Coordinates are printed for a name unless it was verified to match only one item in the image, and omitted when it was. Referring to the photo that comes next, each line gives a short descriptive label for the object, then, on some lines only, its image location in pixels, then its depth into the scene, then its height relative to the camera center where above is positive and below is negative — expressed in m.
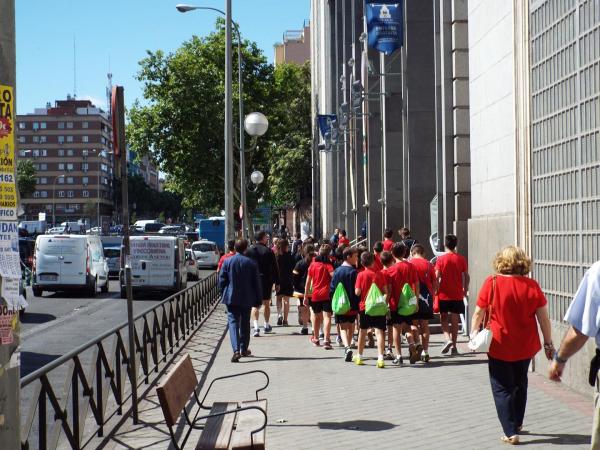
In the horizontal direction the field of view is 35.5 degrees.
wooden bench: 6.23 -1.43
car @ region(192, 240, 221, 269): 52.69 -1.39
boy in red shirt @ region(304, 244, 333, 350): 15.17 -1.06
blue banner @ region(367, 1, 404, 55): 21.16 +4.54
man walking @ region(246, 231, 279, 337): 16.88 -0.69
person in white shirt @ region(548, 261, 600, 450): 5.11 -0.51
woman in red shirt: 7.68 -0.86
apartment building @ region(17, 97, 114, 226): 161.00 +12.65
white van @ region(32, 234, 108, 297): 30.47 -1.06
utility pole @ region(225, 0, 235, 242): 26.85 +2.91
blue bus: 68.88 -0.12
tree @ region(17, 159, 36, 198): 107.88 +6.20
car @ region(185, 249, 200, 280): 39.09 -1.58
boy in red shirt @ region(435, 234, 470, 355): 13.43 -0.81
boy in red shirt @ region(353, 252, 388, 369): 12.51 -0.94
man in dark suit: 13.33 -0.92
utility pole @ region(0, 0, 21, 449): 4.24 -0.42
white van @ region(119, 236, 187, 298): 30.06 -1.10
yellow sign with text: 4.36 +0.47
